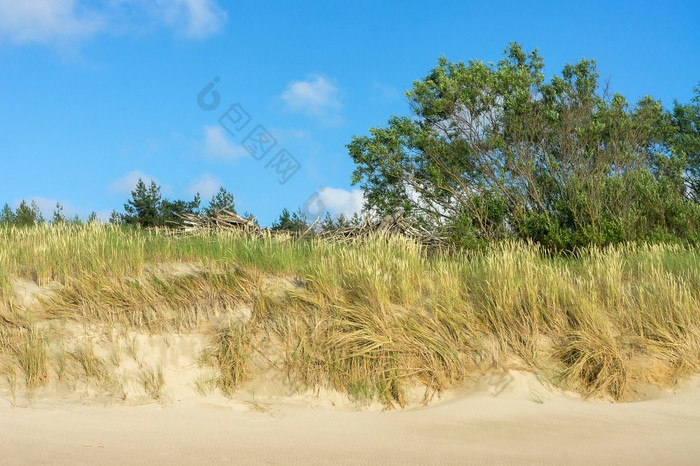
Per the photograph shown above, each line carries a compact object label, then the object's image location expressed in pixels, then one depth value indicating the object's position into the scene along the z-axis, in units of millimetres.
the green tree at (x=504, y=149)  18547
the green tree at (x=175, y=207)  21059
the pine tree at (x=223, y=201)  20288
